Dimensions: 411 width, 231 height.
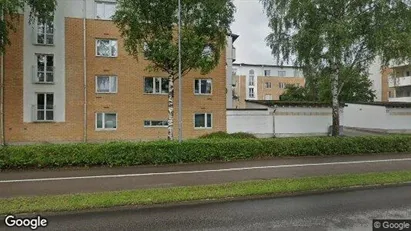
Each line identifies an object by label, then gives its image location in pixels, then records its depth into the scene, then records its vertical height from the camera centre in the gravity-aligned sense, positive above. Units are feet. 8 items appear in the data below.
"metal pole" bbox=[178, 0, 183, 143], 43.36 +12.36
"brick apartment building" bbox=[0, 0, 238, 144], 72.33 +8.12
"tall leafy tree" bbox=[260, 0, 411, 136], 52.75 +14.89
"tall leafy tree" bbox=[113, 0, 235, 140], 48.24 +14.42
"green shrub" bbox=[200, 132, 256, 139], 55.26 -2.51
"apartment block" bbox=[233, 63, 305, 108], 238.07 +29.71
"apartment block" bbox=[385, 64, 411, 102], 150.27 +15.52
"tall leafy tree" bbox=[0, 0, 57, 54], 50.49 +19.19
